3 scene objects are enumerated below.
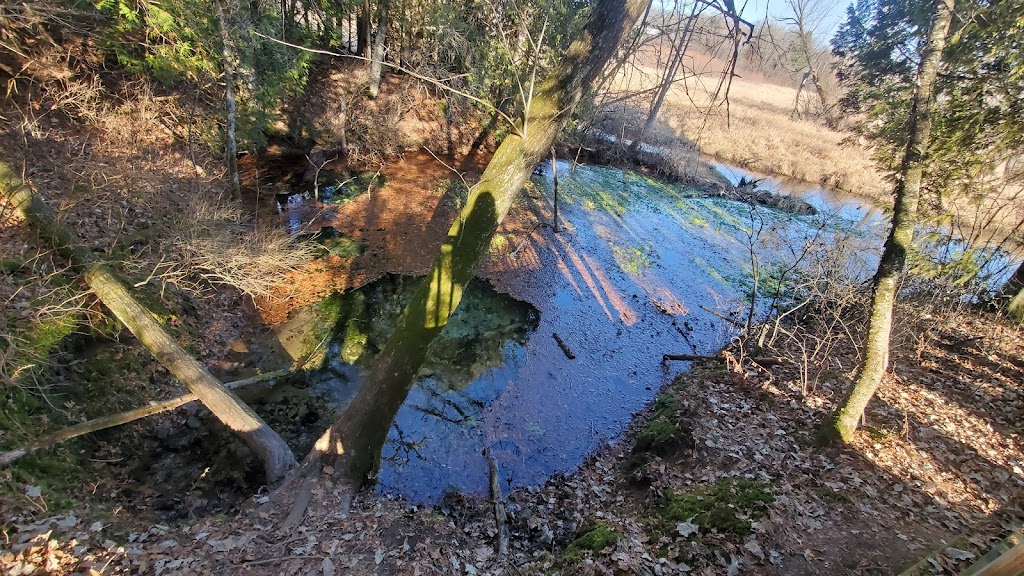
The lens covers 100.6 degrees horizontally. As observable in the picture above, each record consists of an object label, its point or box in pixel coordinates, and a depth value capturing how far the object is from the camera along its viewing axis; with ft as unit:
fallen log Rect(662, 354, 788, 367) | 27.86
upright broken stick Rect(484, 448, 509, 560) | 16.71
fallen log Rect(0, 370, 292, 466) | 13.69
